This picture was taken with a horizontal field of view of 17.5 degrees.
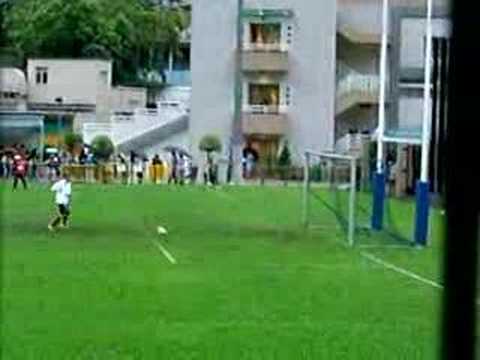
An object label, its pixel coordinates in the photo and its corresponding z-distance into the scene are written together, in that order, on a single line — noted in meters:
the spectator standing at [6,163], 50.99
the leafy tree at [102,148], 62.41
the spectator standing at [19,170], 48.42
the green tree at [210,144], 61.94
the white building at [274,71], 63.72
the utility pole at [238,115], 59.41
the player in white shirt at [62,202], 31.06
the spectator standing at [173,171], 60.01
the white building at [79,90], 72.69
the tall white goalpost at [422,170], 28.06
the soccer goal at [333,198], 30.35
